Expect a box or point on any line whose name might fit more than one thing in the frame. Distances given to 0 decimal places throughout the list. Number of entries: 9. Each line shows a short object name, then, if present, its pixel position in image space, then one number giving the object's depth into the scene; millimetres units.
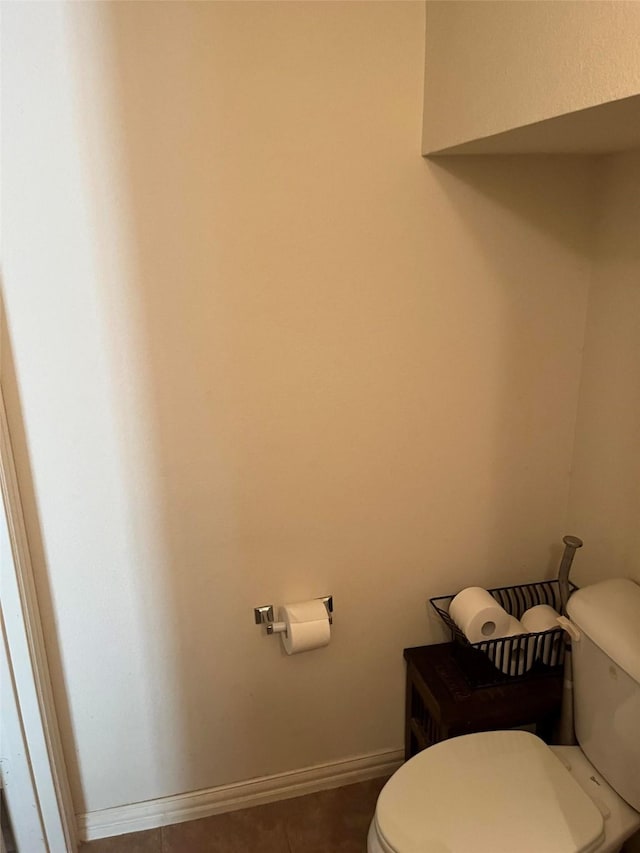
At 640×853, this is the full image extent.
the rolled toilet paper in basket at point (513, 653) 1604
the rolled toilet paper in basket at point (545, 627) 1621
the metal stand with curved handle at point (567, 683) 1552
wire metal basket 1606
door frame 1335
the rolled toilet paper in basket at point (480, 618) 1583
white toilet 1237
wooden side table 1540
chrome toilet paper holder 1623
